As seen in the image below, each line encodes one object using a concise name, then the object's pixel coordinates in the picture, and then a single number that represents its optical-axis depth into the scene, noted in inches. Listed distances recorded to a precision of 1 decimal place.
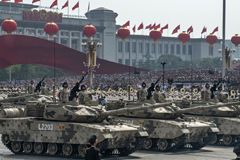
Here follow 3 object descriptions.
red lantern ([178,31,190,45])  3801.7
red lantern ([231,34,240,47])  3508.9
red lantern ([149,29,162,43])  3528.5
